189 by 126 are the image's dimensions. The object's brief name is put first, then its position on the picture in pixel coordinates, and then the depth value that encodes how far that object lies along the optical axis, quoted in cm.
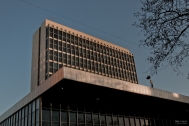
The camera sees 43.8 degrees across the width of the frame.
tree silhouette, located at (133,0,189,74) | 873
